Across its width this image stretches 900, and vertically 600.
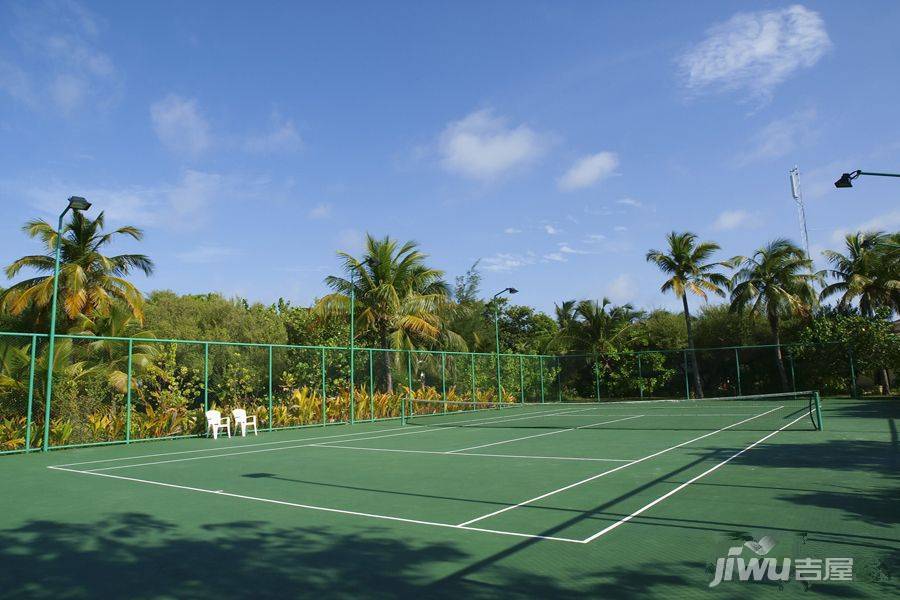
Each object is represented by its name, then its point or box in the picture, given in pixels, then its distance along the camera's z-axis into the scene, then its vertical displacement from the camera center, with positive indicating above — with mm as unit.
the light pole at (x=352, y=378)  20547 +484
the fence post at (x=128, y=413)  14648 -232
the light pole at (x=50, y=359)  13102 +972
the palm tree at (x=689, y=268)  32656 +5682
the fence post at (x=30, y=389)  12936 +381
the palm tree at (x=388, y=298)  25094 +3718
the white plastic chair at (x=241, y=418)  16812 -518
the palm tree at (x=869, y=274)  30312 +4721
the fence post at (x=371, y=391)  21438 +42
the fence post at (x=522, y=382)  30453 +163
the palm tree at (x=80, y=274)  19562 +4237
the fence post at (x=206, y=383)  16031 +410
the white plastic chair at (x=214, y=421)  16094 -549
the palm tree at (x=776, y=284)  31172 +4431
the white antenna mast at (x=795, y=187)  54219 +15856
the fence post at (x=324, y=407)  19719 -394
